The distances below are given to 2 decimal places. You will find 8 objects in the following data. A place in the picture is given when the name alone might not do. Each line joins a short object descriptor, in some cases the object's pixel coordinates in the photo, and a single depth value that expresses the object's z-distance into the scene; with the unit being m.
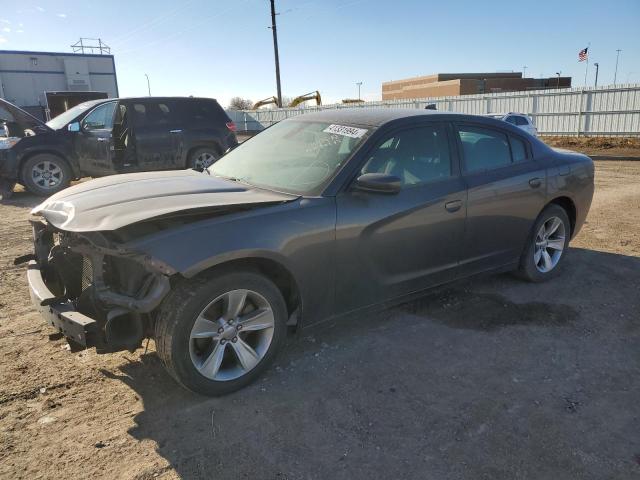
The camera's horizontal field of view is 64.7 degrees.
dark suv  9.52
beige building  49.59
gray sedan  2.81
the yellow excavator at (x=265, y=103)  38.09
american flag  29.86
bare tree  69.39
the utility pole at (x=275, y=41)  34.24
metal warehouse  29.95
